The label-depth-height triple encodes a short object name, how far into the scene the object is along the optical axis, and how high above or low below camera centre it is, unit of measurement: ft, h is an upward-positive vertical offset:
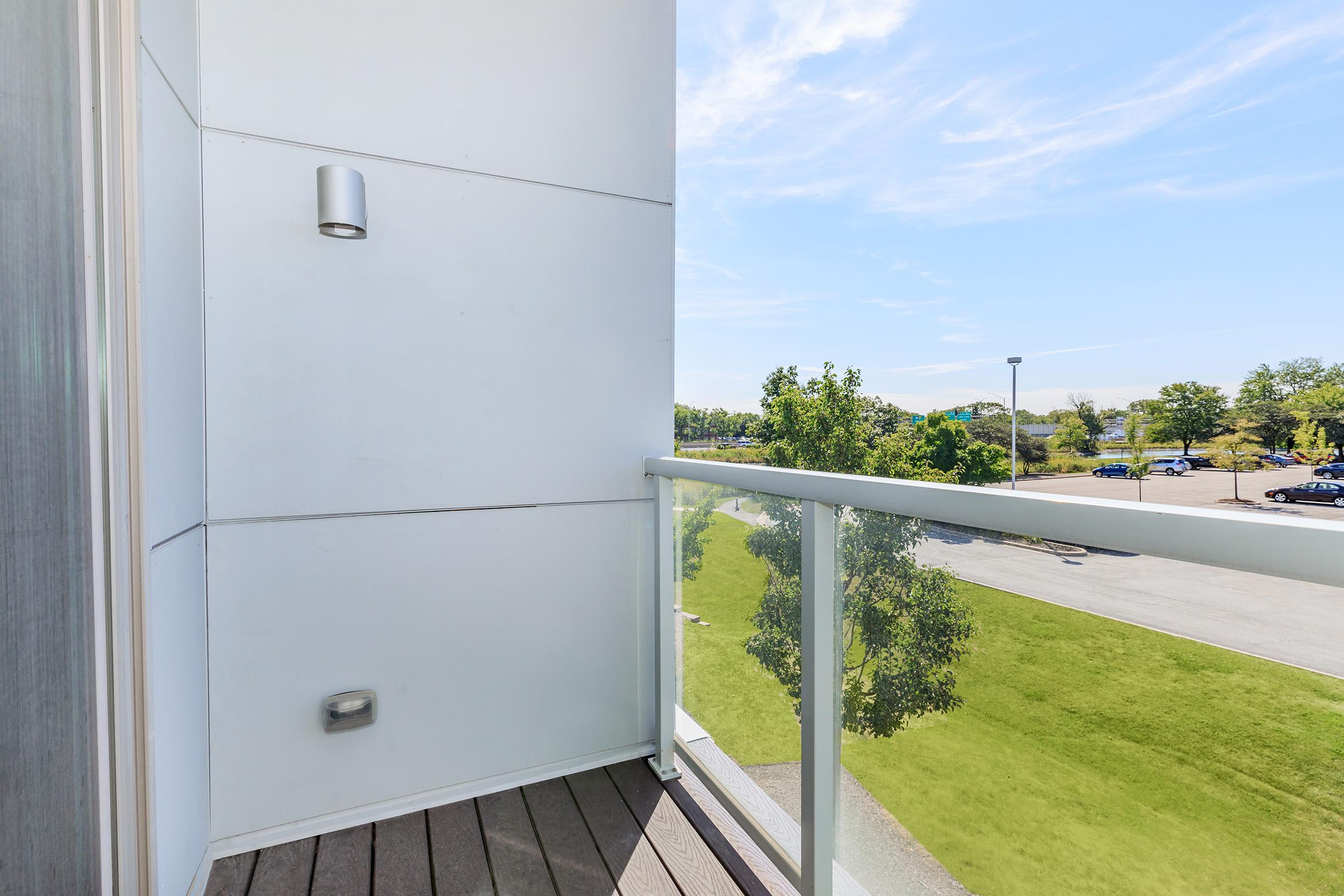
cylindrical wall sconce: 5.55 +2.09
